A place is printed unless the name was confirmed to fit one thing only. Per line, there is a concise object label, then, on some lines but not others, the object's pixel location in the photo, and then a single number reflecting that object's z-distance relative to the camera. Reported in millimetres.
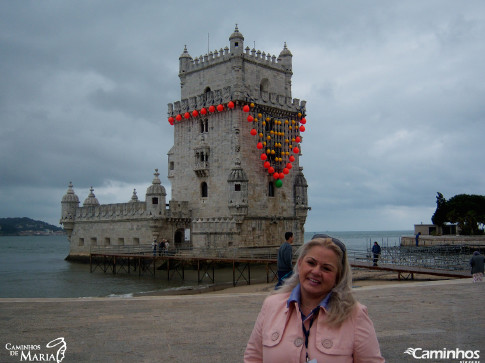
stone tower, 37469
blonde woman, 3553
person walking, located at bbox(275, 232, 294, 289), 10641
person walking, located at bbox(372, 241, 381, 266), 27453
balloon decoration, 38562
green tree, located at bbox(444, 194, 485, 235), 60281
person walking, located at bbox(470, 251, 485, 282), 16766
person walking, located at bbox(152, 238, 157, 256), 37694
